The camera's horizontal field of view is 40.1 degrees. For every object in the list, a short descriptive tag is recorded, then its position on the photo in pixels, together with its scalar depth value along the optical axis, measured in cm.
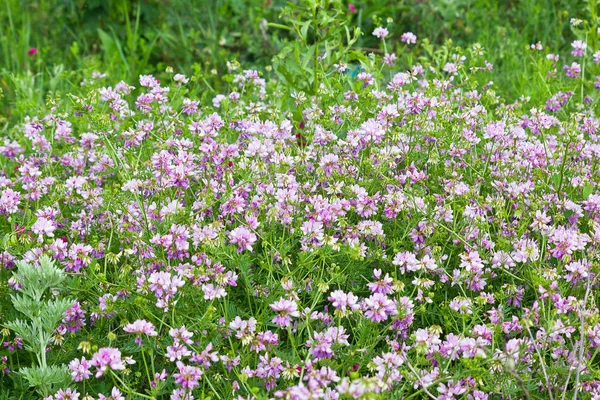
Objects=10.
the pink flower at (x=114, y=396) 195
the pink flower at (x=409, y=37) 362
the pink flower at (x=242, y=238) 227
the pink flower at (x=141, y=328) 200
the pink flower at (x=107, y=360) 192
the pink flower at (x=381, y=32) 355
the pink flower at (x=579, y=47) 355
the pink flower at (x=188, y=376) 195
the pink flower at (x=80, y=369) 203
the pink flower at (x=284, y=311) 204
